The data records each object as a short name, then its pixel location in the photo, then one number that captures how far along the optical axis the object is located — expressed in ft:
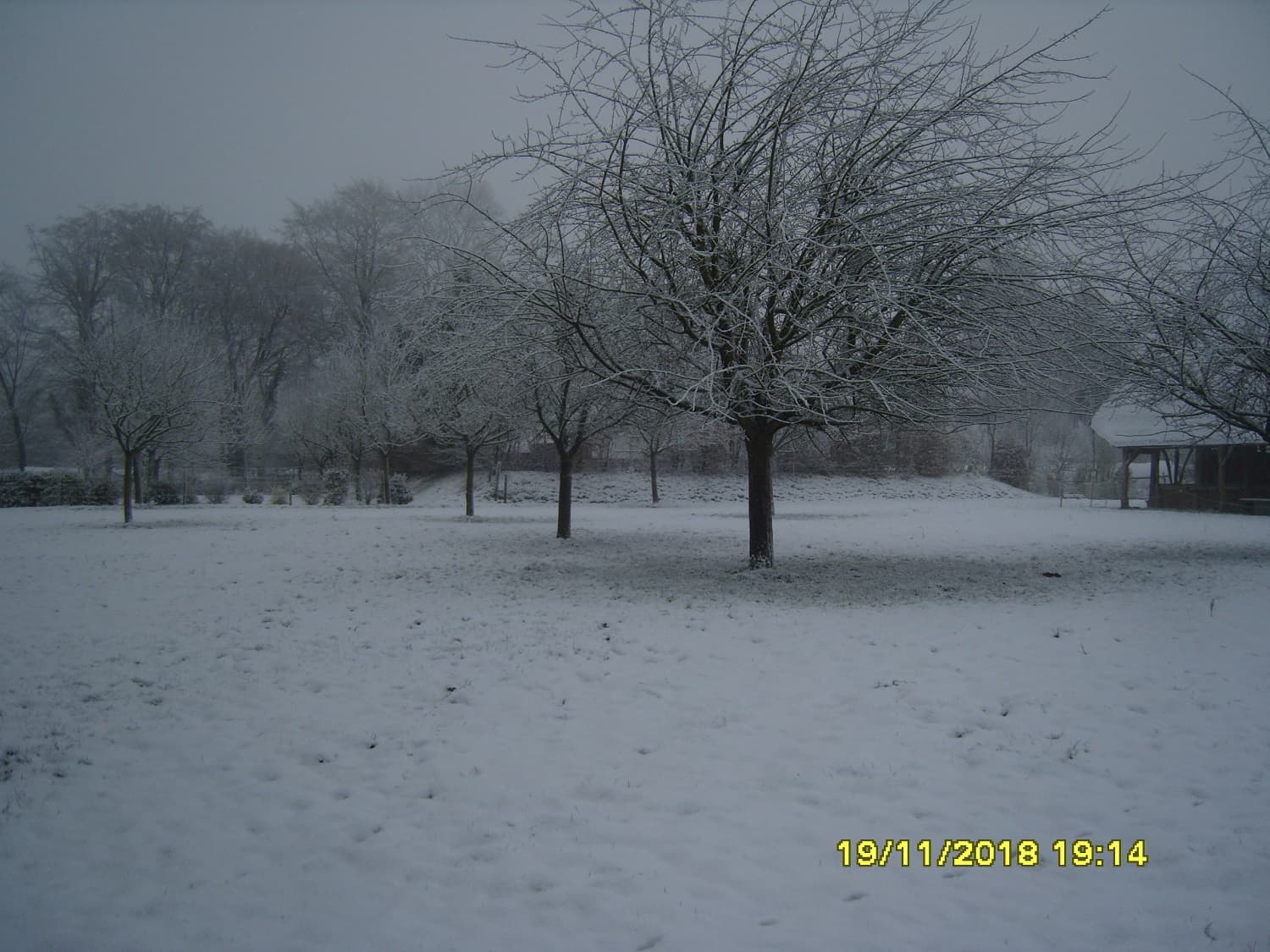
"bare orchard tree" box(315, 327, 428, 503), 66.03
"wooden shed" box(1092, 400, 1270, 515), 68.47
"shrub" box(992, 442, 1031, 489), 111.45
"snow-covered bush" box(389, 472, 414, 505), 80.64
